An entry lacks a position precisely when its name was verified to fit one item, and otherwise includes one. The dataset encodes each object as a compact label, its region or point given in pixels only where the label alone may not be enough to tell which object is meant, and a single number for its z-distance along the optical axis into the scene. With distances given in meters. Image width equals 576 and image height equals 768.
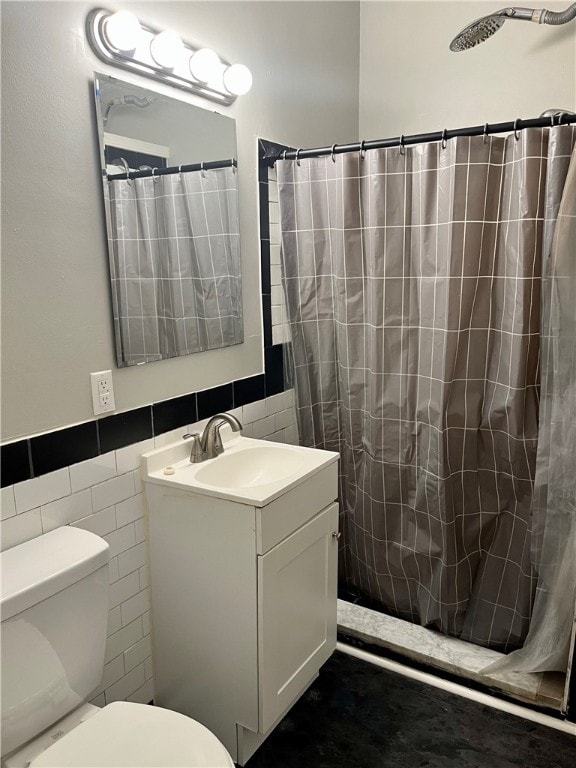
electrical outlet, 1.52
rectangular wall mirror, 1.54
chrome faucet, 1.79
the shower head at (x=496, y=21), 1.86
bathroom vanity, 1.57
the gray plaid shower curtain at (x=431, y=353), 1.84
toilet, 1.19
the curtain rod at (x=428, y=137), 1.69
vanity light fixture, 1.42
